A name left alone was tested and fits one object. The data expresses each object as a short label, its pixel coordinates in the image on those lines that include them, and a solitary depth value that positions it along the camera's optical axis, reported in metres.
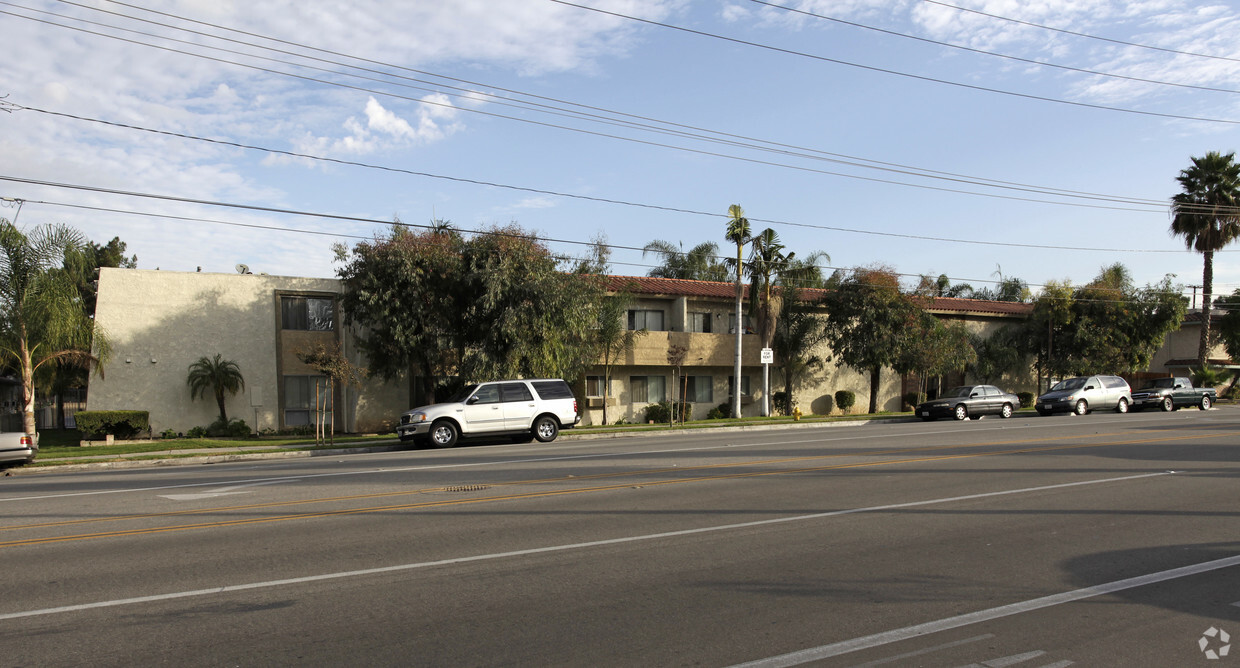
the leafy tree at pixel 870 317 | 34.81
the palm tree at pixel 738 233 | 32.81
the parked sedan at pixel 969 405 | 31.78
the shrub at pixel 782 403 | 37.22
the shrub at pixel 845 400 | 38.34
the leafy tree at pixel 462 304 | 25.61
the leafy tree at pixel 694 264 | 46.91
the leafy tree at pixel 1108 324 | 40.25
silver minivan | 32.50
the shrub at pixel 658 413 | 34.25
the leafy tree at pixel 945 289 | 37.28
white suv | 21.16
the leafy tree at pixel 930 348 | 35.22
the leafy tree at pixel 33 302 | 23.23
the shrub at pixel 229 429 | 27.62
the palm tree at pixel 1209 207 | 41.19
